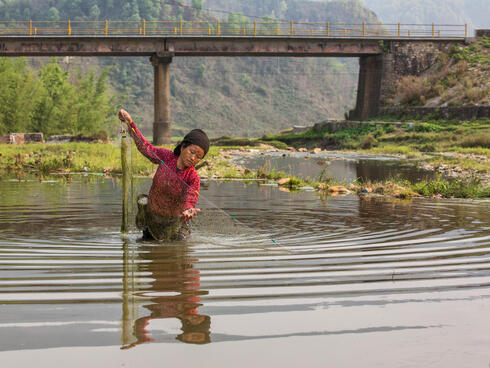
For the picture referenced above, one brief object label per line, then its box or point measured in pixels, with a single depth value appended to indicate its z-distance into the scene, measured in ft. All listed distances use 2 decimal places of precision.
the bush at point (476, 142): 109.60
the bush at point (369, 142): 142.41
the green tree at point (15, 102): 150.82
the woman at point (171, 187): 25.91
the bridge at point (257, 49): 153.89
